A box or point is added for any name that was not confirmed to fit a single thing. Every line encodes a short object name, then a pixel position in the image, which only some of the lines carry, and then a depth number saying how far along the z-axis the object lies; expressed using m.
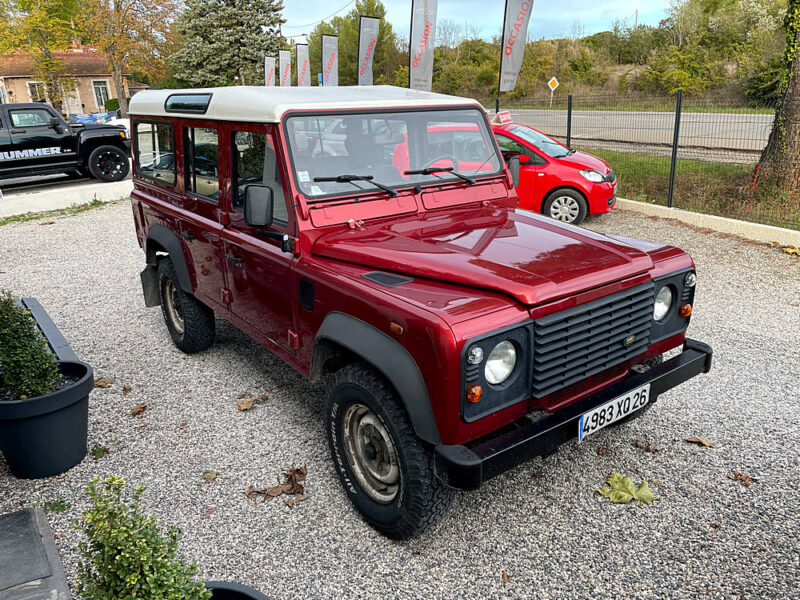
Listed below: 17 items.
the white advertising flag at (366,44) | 18.61
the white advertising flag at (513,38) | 14.28
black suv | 14.07
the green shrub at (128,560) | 1.82
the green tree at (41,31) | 28.12
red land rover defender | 2.61
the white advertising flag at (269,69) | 25.64
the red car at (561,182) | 9.79
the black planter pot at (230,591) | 2.09
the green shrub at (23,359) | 3.58
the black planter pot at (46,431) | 3.51
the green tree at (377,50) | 59.54
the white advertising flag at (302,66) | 23.77
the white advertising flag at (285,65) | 23.81
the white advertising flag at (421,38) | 15.74
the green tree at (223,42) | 41.22
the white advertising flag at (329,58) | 21.38
